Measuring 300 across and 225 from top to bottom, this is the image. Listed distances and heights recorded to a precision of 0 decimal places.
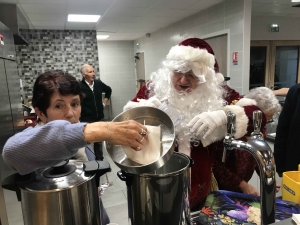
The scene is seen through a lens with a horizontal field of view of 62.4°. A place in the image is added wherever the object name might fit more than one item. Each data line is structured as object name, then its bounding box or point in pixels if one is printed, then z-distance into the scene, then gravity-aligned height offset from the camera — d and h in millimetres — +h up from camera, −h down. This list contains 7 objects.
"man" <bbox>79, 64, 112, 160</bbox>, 3533 -322
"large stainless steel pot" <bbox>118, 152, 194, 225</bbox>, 568 -294
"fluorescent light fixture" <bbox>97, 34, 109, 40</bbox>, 6018 +918
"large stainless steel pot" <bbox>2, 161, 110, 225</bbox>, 522 -249
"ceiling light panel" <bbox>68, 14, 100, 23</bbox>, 3870 +909
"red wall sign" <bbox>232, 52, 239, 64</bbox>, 3153 +133
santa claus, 1010 -145
